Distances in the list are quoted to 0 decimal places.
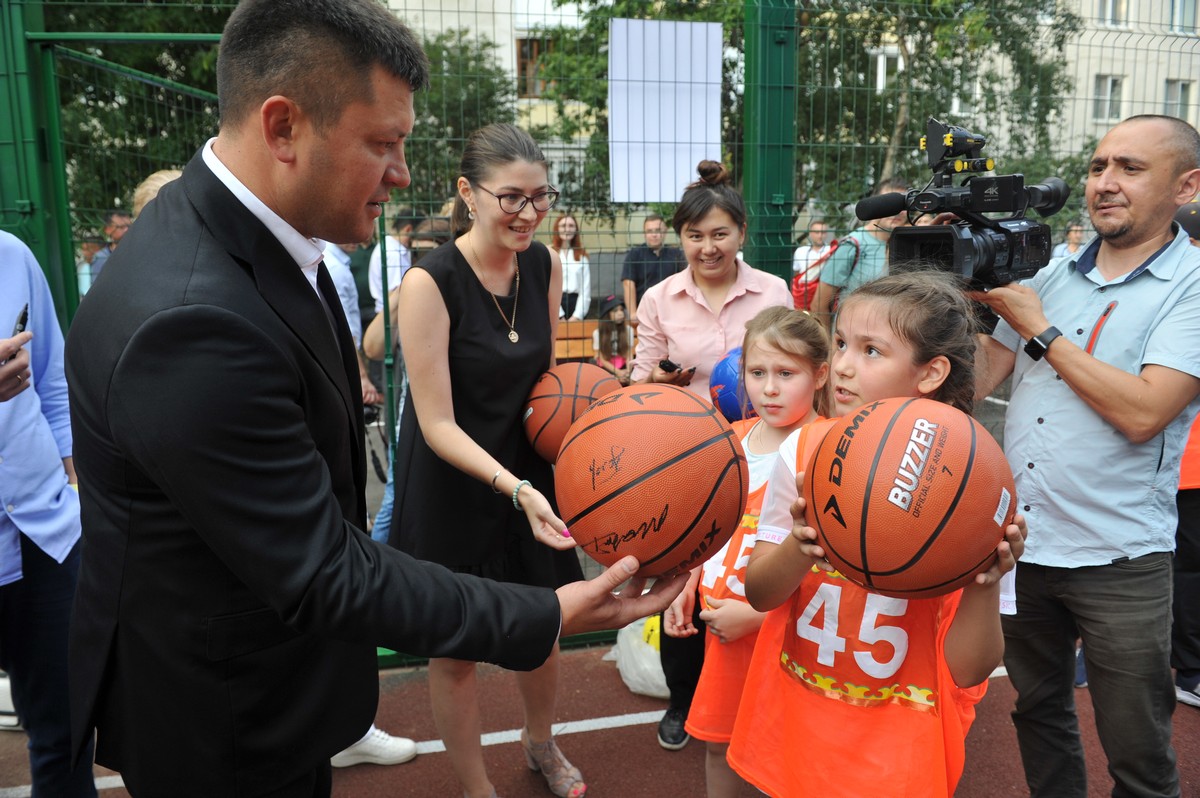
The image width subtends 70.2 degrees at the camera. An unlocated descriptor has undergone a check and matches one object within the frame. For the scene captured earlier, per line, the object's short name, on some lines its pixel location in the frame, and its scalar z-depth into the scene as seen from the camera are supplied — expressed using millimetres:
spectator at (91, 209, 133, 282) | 4402
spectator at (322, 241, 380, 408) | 5184
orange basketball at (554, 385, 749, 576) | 2031
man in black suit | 1425
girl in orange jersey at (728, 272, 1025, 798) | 2189
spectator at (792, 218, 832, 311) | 4605
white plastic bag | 4170
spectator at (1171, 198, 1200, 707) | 3982
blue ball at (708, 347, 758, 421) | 3322
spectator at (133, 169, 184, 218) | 3439
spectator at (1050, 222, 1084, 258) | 4961
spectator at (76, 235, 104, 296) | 4377
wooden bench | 4641
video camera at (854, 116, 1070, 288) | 2711
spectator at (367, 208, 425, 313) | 4395
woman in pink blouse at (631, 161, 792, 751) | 3717
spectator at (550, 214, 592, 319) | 4609
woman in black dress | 2914
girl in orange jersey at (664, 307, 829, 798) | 2764
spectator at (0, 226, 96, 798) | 2631
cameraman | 2643
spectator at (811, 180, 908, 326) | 4512
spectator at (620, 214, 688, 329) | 4648
